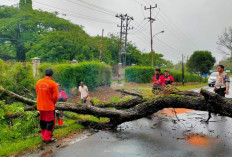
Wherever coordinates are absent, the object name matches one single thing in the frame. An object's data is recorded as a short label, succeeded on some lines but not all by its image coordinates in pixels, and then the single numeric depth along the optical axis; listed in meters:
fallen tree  5.36
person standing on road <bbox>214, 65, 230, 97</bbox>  7.88
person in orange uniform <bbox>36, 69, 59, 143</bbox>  4.96
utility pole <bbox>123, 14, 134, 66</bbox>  37.94
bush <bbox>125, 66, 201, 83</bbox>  29.17
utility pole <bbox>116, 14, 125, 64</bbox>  37.49
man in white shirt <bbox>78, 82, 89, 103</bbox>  11.04
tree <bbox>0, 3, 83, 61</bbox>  36.82
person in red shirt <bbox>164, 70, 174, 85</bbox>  9.50
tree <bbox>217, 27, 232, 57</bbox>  50.73
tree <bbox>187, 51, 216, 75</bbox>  40.62
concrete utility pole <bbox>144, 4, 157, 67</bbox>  34.90
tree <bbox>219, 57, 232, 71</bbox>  80.80
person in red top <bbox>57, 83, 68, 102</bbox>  9.11
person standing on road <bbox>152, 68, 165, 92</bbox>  8.91
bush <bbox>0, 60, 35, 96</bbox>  9.86
